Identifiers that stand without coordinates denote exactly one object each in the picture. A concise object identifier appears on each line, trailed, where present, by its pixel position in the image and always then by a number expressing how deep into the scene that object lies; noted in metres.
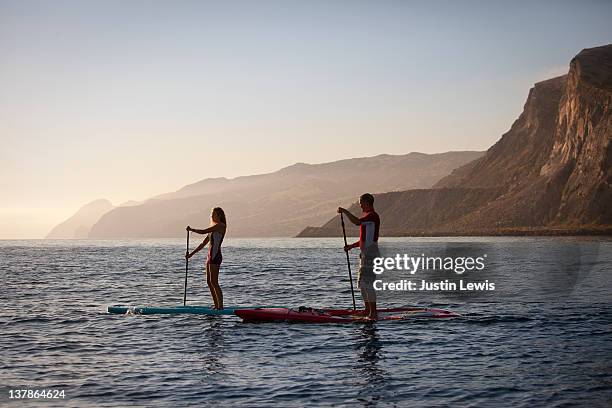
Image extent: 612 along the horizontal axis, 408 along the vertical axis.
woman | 21.52
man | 19.97
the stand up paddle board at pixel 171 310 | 22.47
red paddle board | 21.56
